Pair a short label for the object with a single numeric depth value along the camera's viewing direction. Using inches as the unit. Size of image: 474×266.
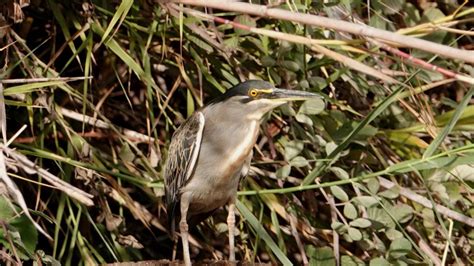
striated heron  224.5
